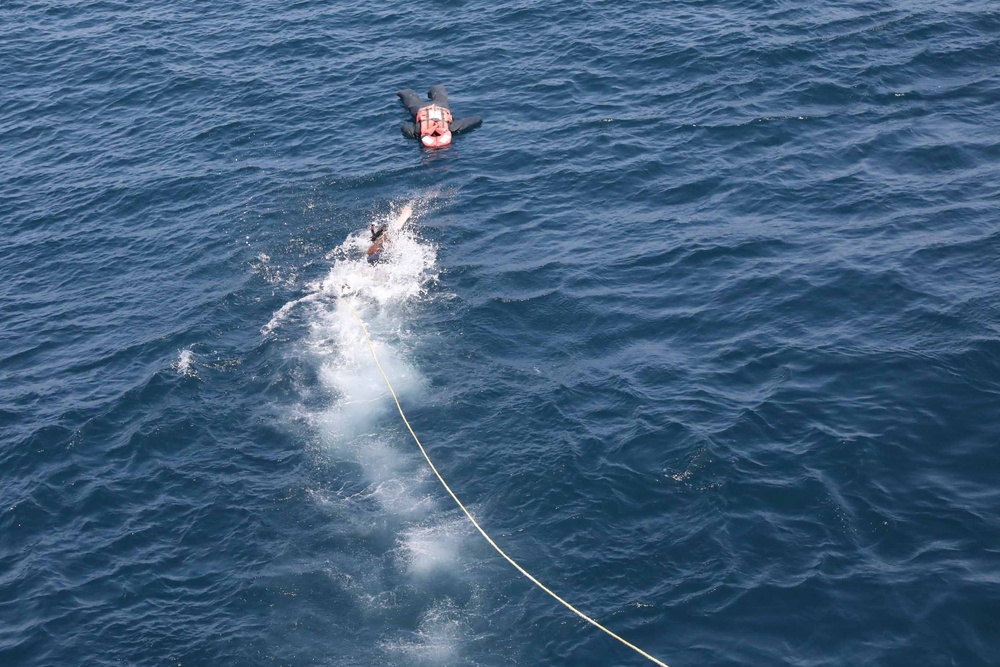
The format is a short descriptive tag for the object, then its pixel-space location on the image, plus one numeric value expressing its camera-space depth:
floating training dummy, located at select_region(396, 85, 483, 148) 53.09
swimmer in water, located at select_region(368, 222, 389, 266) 45.62
